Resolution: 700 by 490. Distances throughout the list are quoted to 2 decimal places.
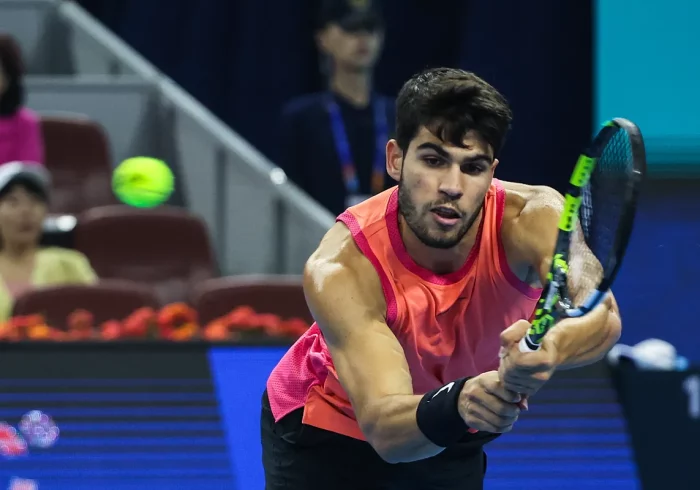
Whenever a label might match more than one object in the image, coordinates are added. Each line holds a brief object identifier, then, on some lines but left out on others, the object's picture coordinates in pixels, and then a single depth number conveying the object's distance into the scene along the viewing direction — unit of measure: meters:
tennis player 6.46
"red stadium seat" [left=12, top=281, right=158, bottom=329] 12.06
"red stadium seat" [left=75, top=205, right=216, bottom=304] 14.45
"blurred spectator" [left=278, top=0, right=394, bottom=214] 14.25
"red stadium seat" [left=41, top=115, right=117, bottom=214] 15.65
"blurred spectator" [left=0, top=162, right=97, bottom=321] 13.06
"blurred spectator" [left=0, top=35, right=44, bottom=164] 14.30
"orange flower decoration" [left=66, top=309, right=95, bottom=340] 11.30
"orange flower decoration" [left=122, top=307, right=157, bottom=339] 11.33
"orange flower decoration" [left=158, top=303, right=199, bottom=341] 11.33
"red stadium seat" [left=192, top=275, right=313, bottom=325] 12.71
